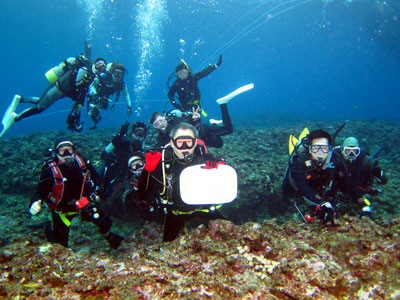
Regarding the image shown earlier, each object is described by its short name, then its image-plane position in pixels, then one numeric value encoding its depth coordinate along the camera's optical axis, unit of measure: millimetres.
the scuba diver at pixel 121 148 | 6387
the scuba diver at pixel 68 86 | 7090
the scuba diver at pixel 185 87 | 8492
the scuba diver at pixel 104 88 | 7477
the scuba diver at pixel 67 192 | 4059
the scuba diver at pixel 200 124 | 5844
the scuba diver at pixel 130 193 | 4098
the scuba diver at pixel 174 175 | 3503
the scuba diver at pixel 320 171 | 4062
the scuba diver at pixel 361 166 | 4840
